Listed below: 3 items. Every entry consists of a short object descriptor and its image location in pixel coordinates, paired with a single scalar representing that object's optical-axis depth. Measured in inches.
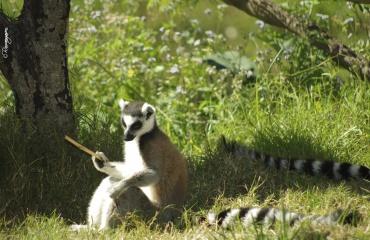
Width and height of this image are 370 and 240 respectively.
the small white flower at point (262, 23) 649.0
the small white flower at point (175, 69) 647.1
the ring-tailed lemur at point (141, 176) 406.9
